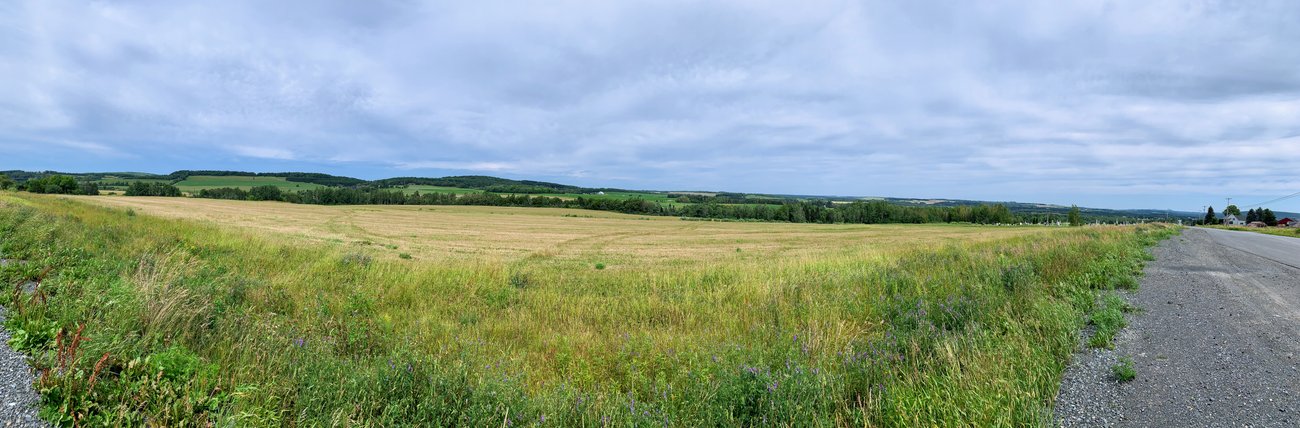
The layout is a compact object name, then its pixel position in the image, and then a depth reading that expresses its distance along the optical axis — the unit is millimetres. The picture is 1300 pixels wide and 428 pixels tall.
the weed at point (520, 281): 11465
